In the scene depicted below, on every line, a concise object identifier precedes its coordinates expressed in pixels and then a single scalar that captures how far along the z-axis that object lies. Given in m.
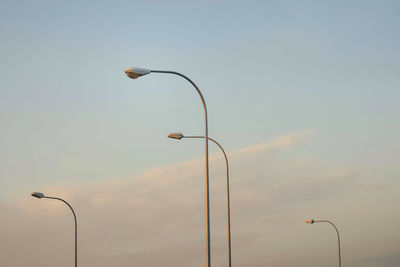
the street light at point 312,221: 55.68
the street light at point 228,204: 33.13
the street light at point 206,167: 26.04
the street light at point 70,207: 40.12
